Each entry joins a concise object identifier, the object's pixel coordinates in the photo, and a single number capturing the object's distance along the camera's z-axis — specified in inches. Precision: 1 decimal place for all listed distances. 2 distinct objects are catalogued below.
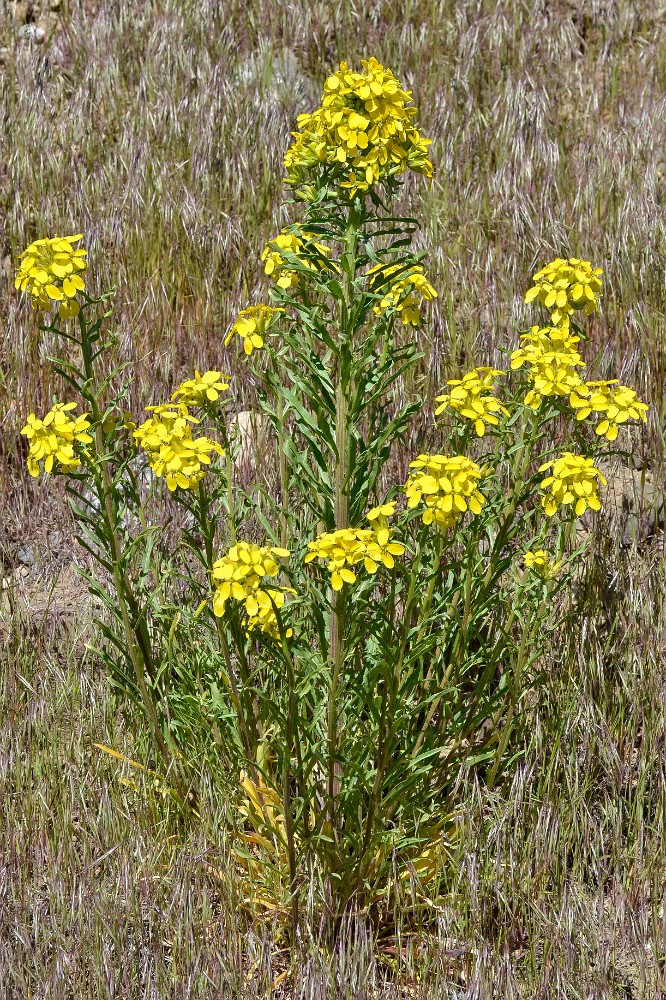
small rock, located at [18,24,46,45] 202.7
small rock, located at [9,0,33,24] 209.4
